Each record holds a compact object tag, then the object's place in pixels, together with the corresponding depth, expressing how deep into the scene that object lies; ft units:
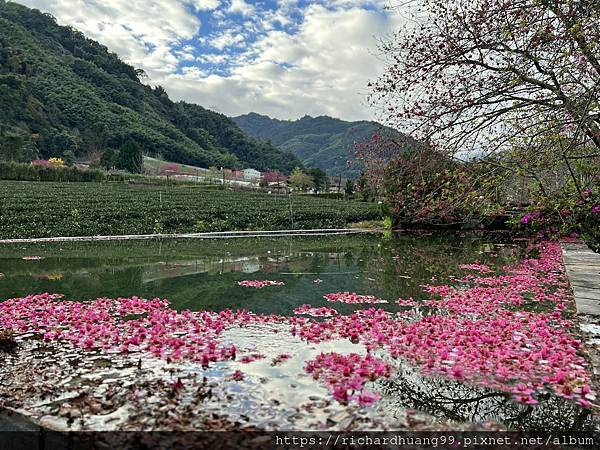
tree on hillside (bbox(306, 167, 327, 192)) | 184.24
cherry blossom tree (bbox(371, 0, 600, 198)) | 12.59
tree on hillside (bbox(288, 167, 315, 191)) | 172.06
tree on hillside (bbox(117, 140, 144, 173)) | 170.30
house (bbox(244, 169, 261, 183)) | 199.71
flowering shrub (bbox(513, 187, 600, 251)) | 17.46
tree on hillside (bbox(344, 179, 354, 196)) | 140.36
